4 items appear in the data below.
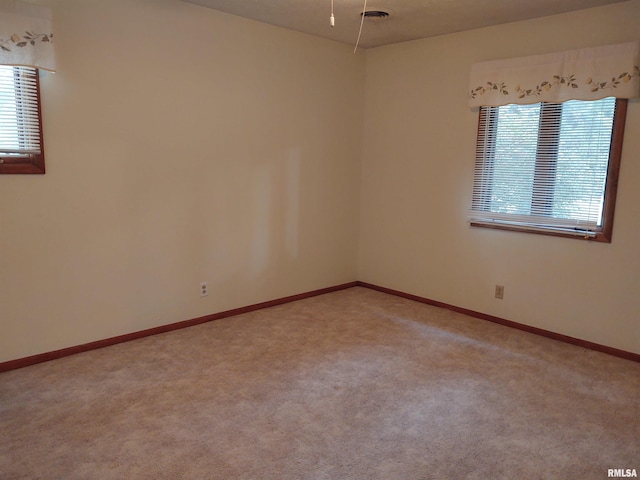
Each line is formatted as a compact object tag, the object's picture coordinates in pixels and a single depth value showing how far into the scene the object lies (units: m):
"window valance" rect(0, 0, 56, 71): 2.67
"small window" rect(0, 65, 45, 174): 2.78
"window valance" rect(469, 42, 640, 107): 3.16
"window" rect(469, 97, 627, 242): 3.34
